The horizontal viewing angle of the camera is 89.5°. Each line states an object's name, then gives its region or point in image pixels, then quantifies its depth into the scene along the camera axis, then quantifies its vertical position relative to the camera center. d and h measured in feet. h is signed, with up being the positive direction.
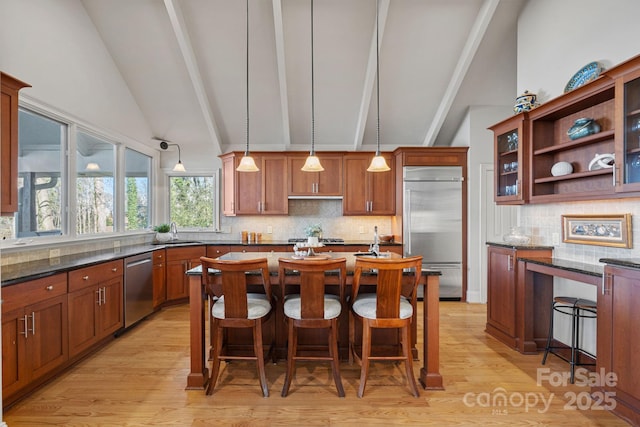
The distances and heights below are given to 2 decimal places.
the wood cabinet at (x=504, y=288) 10.89 -2.73
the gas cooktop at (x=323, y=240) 18.17 -1.59
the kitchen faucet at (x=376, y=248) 9.85 -1.10
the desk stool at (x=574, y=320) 8.85 -3.17
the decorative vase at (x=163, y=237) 17.44 -1.35
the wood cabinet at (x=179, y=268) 15.78 -2.80
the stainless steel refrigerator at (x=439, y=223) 16.66 -0.55
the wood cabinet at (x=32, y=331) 7.34 -2.97
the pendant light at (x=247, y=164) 10.02 +1.49
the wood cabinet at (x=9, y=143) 7.72 +1.69
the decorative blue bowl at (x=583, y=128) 9.12 +2.43
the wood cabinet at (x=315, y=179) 18.04 +1.86
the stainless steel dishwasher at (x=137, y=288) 12.35 -3.08
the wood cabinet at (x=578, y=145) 7.63 +2.03
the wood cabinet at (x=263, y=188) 17.98 +1.35
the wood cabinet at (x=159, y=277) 14.65 -3.03
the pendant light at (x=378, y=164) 9.94 +1.49
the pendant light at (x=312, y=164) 9.91 +1.48
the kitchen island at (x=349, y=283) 8.46 -3.10
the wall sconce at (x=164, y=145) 18.42 +3.88
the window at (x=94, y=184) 13.16 +1.21
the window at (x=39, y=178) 10.37 +1.18
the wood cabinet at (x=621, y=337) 7.02 -2.84
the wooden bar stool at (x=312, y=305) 7.60 -2.37
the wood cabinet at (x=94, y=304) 9.54 -3.00
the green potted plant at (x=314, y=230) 17.78 -1.00
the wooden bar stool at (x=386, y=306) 7.59 -2.39
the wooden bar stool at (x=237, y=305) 7.68 -2.39
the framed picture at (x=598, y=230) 8.46 -0.49
